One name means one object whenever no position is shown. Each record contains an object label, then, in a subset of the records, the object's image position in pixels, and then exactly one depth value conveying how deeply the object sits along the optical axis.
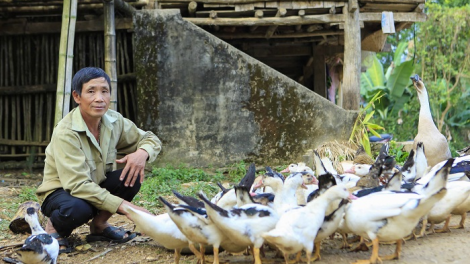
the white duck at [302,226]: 3.60
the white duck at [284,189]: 4.21
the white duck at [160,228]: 4.02
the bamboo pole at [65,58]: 7.17
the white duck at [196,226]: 3.80
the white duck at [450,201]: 4.74
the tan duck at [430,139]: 6.89
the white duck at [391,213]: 3.92
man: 4.30
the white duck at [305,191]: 4.97
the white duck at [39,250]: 3.71
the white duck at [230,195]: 4.60
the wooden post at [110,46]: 8.19
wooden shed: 9.38
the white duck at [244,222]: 3.68
